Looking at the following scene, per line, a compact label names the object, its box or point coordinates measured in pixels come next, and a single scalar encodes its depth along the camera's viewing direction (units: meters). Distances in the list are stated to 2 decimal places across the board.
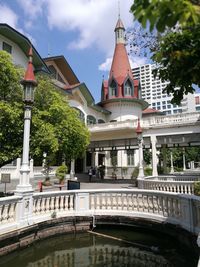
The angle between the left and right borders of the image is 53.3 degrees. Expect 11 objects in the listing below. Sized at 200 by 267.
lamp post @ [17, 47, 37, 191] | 6.34
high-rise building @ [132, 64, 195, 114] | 62.81
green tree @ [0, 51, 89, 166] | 7.76
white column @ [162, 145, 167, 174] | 21.89
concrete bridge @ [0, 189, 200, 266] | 5.64
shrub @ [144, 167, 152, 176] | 24.77
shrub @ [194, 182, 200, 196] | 9.23
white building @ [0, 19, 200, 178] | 18.36
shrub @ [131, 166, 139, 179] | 25.21
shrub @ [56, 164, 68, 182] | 17.23
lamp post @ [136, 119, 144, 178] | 13.78
